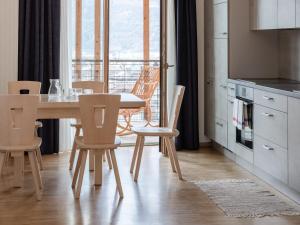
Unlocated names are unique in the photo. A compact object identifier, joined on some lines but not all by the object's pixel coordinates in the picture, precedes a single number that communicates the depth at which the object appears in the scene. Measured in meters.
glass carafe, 5.15
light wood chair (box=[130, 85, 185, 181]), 5.31
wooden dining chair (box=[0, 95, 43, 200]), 4.38
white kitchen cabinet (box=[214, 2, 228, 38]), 6.07
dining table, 4.72
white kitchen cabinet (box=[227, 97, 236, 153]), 5.84
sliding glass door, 6.77
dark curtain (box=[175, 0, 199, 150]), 6.69
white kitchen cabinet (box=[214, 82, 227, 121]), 6.14
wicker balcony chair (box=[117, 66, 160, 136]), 7.95
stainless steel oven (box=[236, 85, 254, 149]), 5.31
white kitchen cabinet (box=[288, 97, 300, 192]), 4.27
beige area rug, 4.18
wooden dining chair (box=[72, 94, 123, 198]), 4.49
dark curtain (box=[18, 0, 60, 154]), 6.29
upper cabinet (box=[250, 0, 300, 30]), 4.79
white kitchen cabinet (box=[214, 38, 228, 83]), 6.10
